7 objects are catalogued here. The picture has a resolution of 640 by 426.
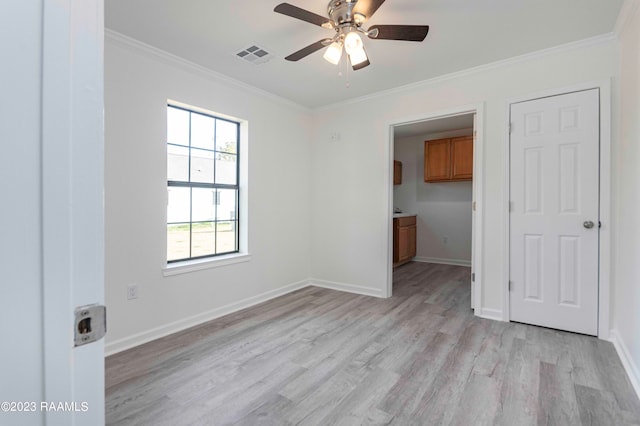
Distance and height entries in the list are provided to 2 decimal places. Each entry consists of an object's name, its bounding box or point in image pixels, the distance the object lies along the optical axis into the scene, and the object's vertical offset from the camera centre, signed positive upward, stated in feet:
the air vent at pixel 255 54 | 8.84 +4.73
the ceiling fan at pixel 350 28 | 6.03 +3.91
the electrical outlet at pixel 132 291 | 8.31 -2.25
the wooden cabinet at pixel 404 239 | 17.49 -1.65
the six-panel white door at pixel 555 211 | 8.58 +0.07
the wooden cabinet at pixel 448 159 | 17.60 +3.22
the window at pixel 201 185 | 9.63 +0.89
